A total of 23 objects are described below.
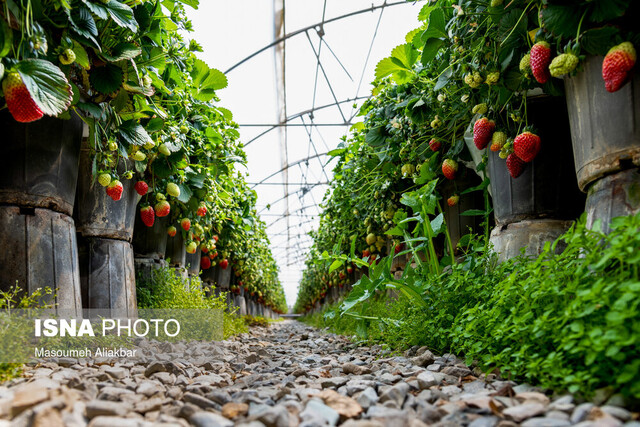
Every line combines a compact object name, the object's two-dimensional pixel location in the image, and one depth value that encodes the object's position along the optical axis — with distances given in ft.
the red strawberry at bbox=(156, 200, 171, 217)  10.93
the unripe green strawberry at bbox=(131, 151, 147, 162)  8.98
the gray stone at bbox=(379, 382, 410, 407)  4.81
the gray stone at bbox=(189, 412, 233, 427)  3.97
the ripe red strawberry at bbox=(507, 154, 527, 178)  7.59
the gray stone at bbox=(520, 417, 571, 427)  3.55
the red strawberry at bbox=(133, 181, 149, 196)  9.91
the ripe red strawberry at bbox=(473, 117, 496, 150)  7.88
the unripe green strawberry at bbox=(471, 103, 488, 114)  8.10
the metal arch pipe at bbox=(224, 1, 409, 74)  25.49
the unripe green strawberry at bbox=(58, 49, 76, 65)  6.28
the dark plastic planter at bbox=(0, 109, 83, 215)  7.20
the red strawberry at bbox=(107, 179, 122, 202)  8.23
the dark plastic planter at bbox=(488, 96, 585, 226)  8.09
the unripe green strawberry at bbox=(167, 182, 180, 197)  10.94
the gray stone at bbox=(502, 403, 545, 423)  3.87
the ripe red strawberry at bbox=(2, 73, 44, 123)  5.23
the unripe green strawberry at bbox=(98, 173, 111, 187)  8.07
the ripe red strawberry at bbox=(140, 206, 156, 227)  10.60
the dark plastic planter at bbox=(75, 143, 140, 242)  9.32
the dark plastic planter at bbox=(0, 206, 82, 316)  6.93
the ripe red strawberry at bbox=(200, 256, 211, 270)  19.15
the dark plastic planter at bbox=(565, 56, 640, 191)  5.49
